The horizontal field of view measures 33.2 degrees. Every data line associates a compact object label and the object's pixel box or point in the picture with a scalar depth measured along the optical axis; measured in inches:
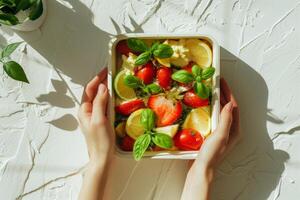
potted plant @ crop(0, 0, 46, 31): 35.5
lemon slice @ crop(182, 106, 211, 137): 37.3
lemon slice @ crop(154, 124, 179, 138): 37.0
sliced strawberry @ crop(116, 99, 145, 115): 37.4
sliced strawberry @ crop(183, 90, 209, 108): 37.1
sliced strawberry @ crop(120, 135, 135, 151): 37.4
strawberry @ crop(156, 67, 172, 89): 37.5
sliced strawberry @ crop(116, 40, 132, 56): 38.1
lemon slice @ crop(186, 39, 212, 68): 37.6
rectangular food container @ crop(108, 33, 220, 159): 36.9
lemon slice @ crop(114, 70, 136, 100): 37.5
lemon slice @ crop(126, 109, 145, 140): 37.3
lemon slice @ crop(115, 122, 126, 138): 37.6
